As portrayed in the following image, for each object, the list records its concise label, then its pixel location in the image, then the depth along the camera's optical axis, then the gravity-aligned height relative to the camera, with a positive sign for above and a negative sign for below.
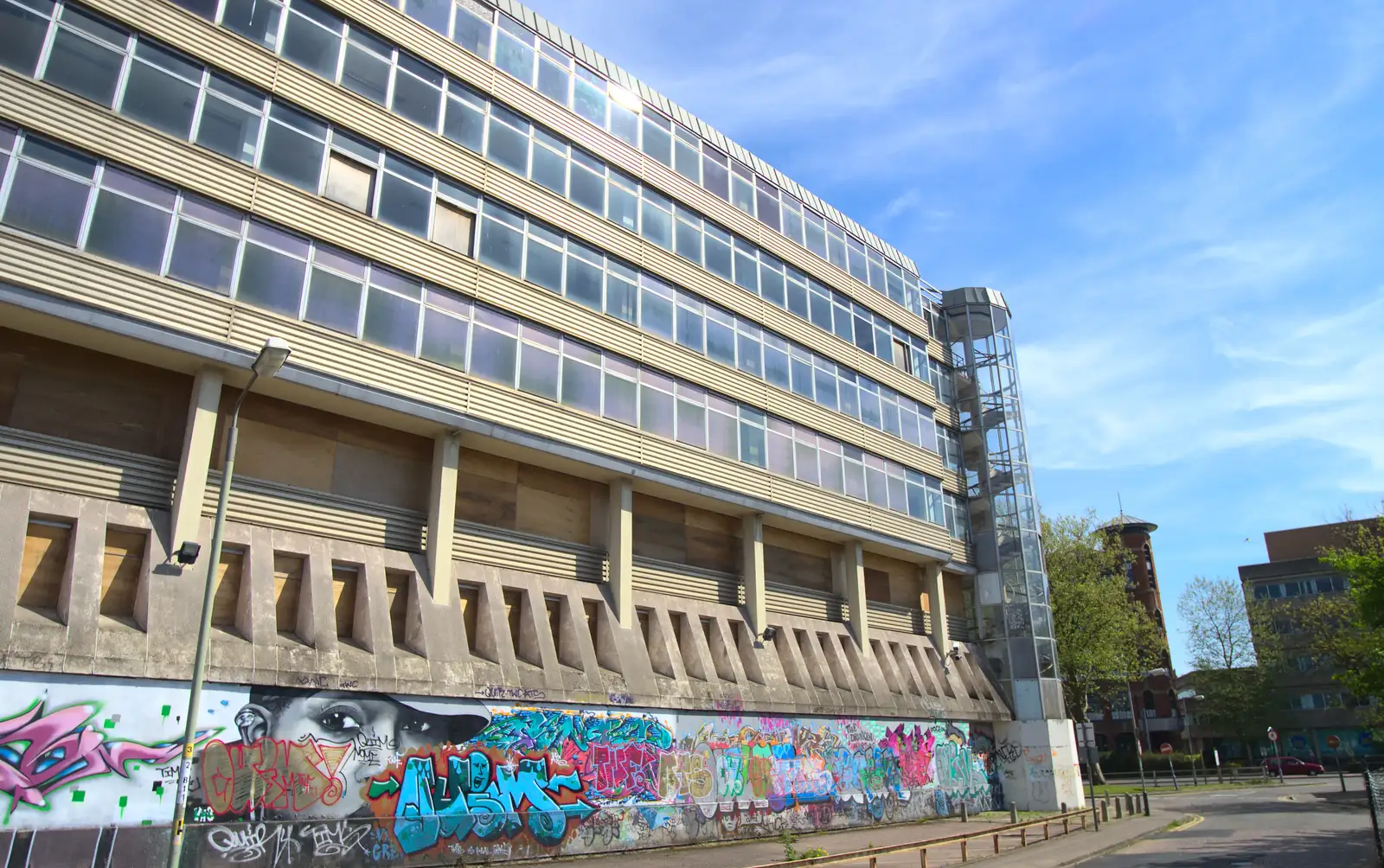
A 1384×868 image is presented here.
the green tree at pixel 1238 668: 69.75 +2.91
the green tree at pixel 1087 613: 45.97 +4.83
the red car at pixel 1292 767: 61.91 -4.34
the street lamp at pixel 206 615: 10.08 +1.21
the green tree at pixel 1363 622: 28.81 +3.05
